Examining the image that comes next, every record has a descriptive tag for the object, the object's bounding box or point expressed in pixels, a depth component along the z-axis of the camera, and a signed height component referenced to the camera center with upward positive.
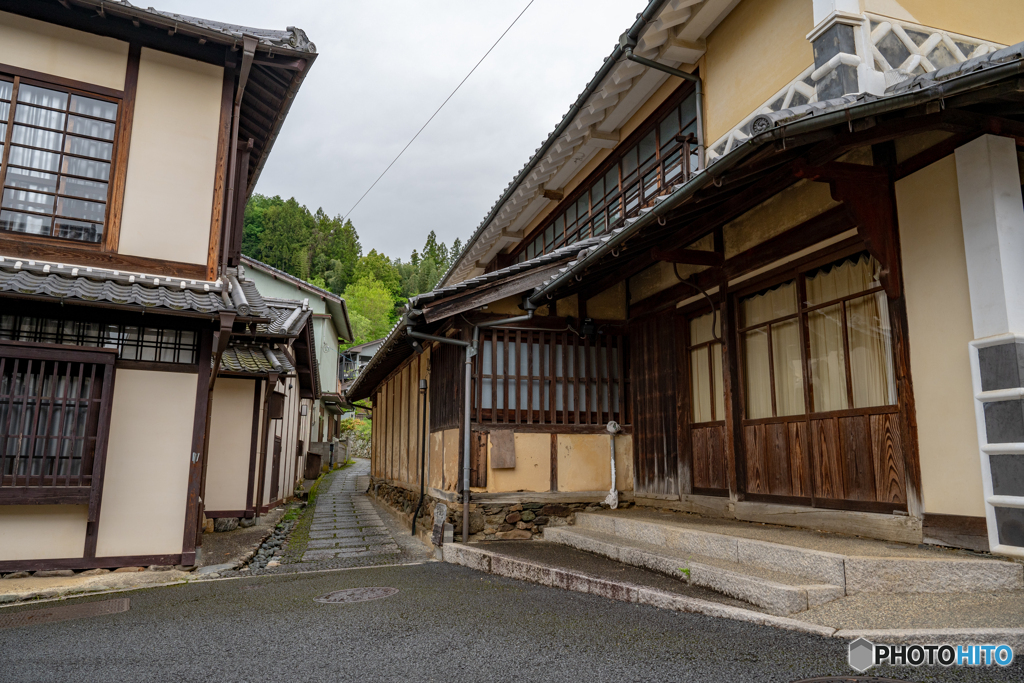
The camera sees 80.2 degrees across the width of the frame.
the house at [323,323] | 29.19 +6.50
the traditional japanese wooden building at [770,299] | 4.44 +1.62
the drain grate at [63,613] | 5.57 -1.68
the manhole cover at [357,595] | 6.06 -1.59
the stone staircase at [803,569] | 4.22 -0.96
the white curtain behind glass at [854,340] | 5.48 +0.97
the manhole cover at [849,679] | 3.13 -1.21
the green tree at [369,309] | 59.66 +13.58
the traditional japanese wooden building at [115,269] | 7.14 +2.16
